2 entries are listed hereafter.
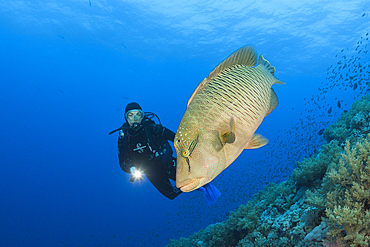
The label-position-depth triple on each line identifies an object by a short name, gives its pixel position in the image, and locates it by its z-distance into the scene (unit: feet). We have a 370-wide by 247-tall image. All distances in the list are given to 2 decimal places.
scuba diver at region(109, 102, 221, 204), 13.70
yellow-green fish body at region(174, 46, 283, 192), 2.74
